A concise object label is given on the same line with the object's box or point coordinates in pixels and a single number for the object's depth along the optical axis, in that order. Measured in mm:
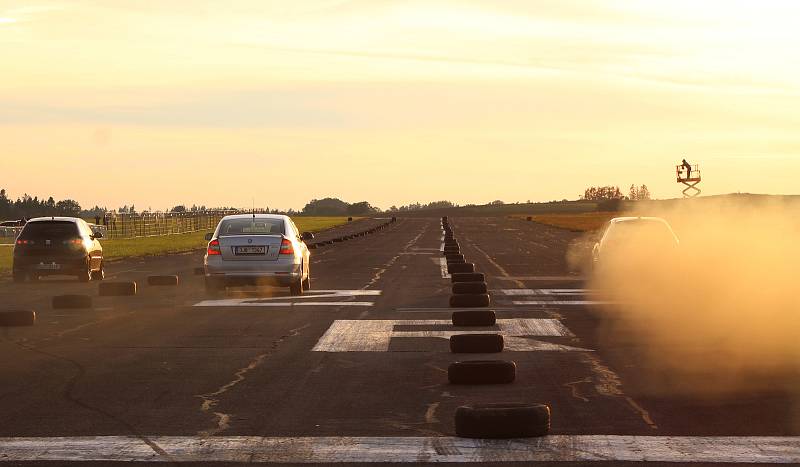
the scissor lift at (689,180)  105438
